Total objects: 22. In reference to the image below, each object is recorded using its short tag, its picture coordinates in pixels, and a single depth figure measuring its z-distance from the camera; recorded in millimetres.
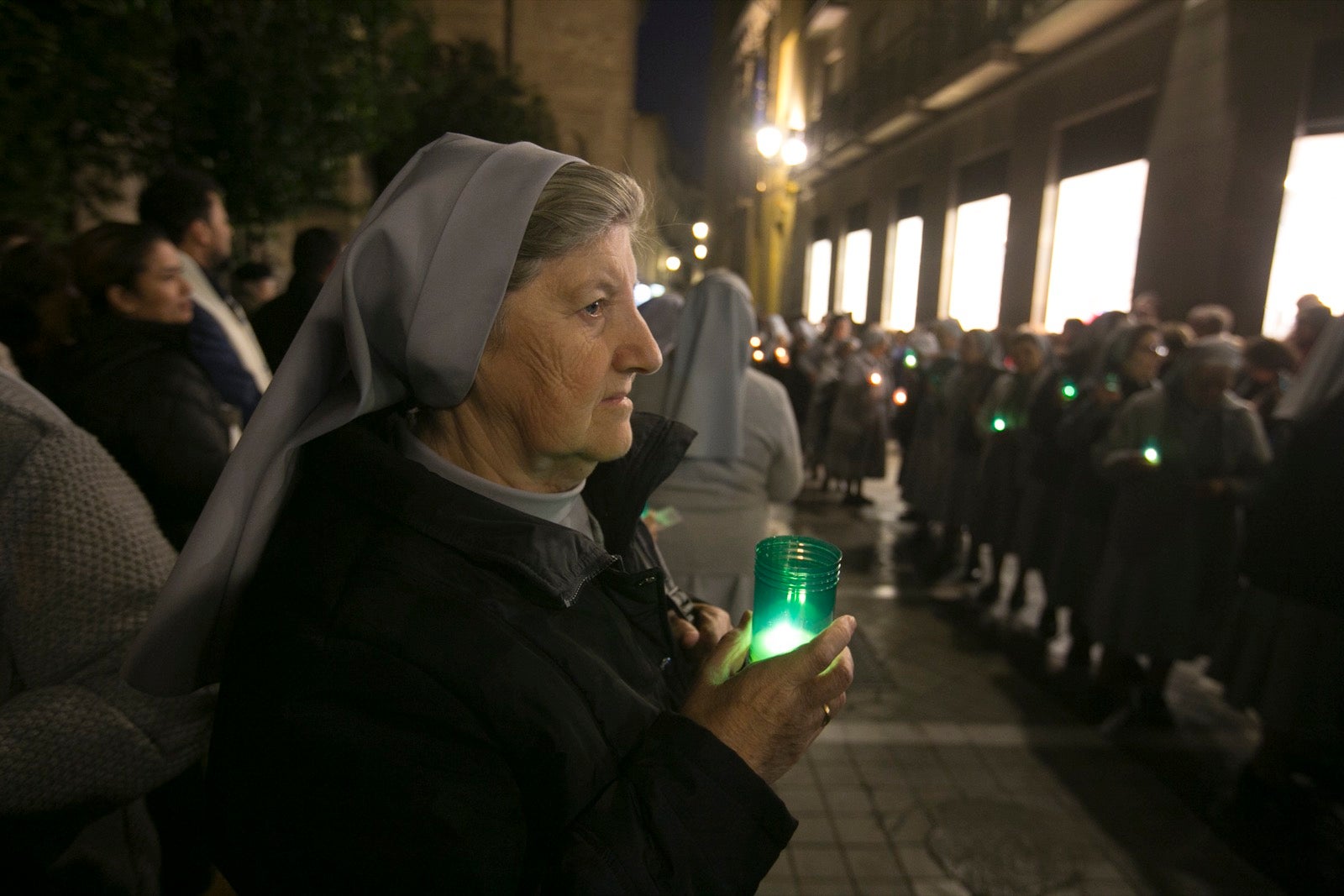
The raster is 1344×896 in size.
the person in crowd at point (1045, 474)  5484
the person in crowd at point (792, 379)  10142
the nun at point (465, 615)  982
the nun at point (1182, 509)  4316
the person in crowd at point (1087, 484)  4957
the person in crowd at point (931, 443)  7574
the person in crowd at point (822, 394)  10516
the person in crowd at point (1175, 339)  5725
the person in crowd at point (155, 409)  2396
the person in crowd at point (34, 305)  2852
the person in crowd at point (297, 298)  4625
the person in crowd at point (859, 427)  9320
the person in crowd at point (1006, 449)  6199
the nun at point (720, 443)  3498
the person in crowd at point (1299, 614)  3201
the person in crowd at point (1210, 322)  6375
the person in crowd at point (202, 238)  3395
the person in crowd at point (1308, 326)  5855
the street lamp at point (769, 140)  13547
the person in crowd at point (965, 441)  6883
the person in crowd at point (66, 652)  1367
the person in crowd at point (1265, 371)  5371
